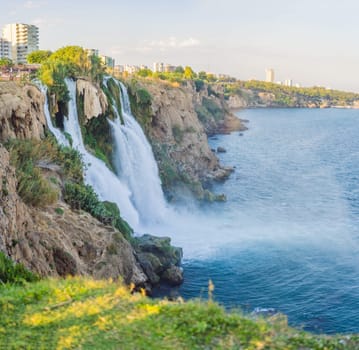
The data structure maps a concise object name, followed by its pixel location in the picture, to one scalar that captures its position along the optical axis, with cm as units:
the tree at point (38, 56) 5247
